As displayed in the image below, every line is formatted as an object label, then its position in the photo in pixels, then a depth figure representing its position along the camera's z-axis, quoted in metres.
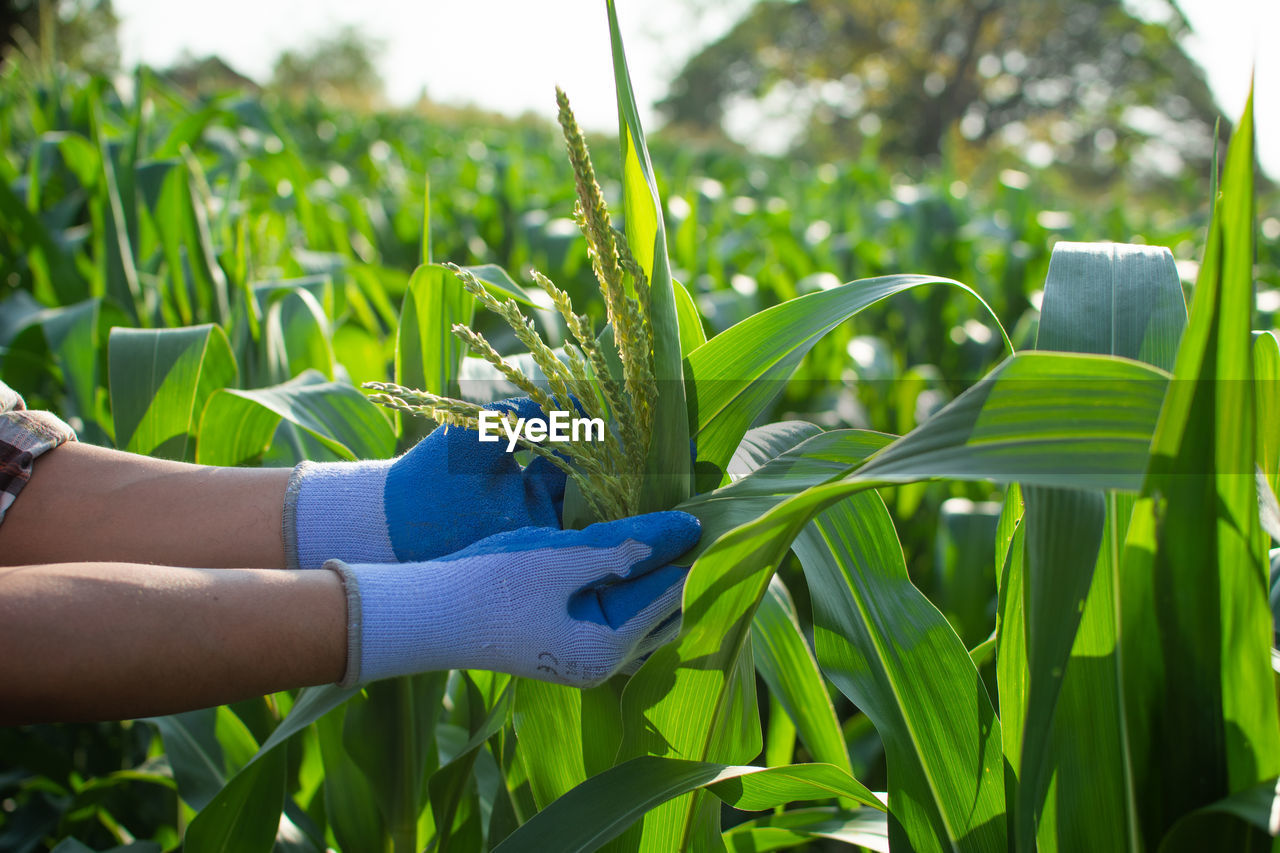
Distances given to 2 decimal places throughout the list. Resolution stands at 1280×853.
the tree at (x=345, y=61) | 42.38
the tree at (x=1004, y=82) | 24.62
